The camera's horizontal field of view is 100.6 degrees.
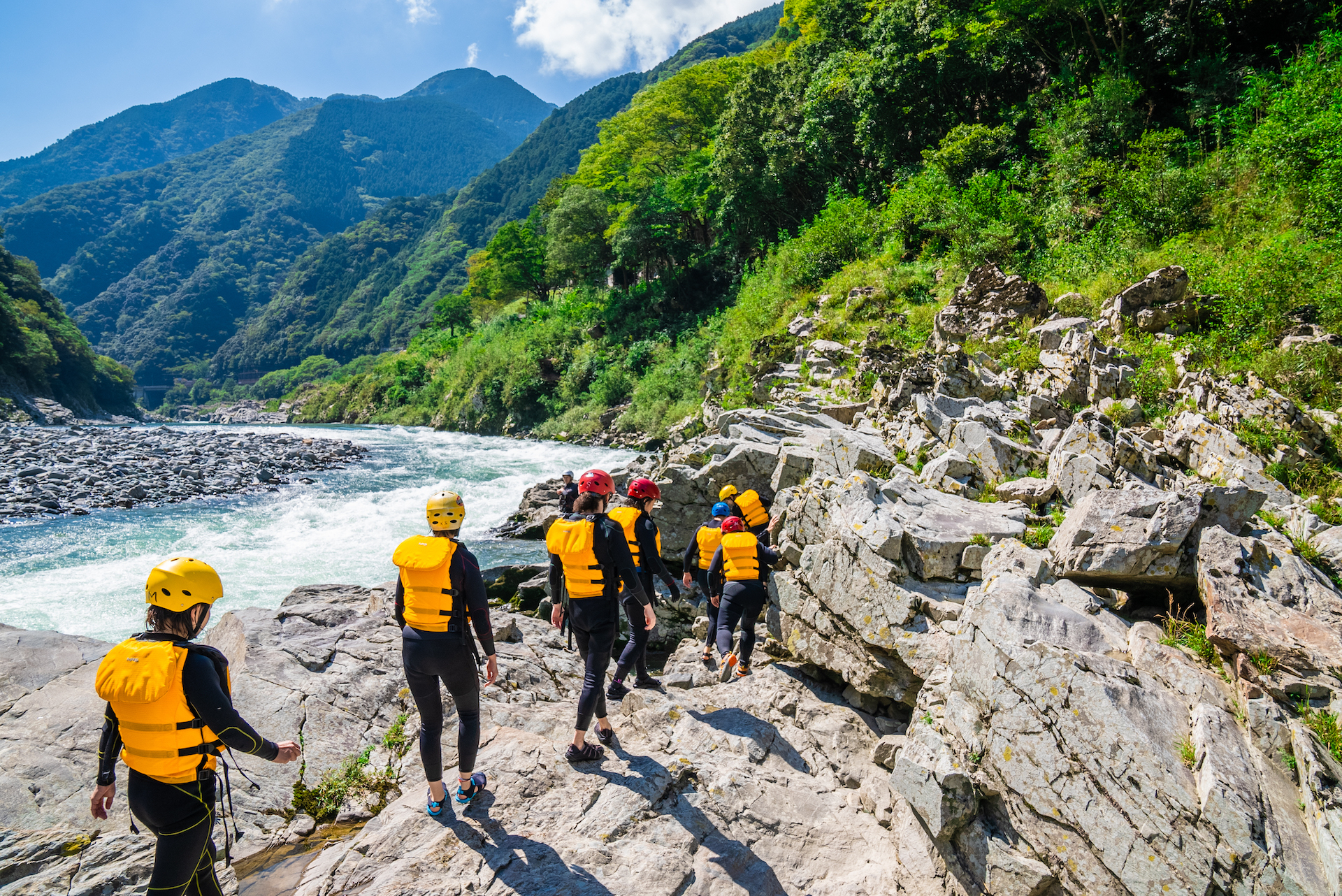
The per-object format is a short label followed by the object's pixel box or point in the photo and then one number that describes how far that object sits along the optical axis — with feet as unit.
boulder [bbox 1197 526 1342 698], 12.21
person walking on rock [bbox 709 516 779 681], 22.31
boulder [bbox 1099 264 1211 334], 29.73
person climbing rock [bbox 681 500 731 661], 24.40
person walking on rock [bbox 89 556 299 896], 9.37
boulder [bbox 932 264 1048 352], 37.06
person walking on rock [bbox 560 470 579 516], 28.12
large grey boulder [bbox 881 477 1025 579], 19.61
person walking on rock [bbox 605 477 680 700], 18.76
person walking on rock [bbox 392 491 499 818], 12.98
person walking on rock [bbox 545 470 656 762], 15.62
